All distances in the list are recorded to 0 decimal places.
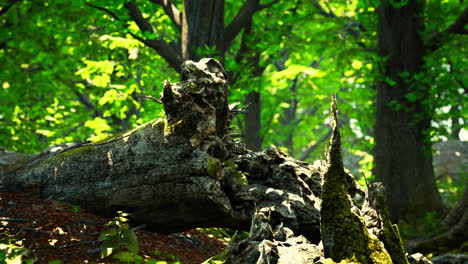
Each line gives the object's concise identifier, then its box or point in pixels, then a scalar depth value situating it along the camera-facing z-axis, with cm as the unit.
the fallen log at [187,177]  1069
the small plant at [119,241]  907
